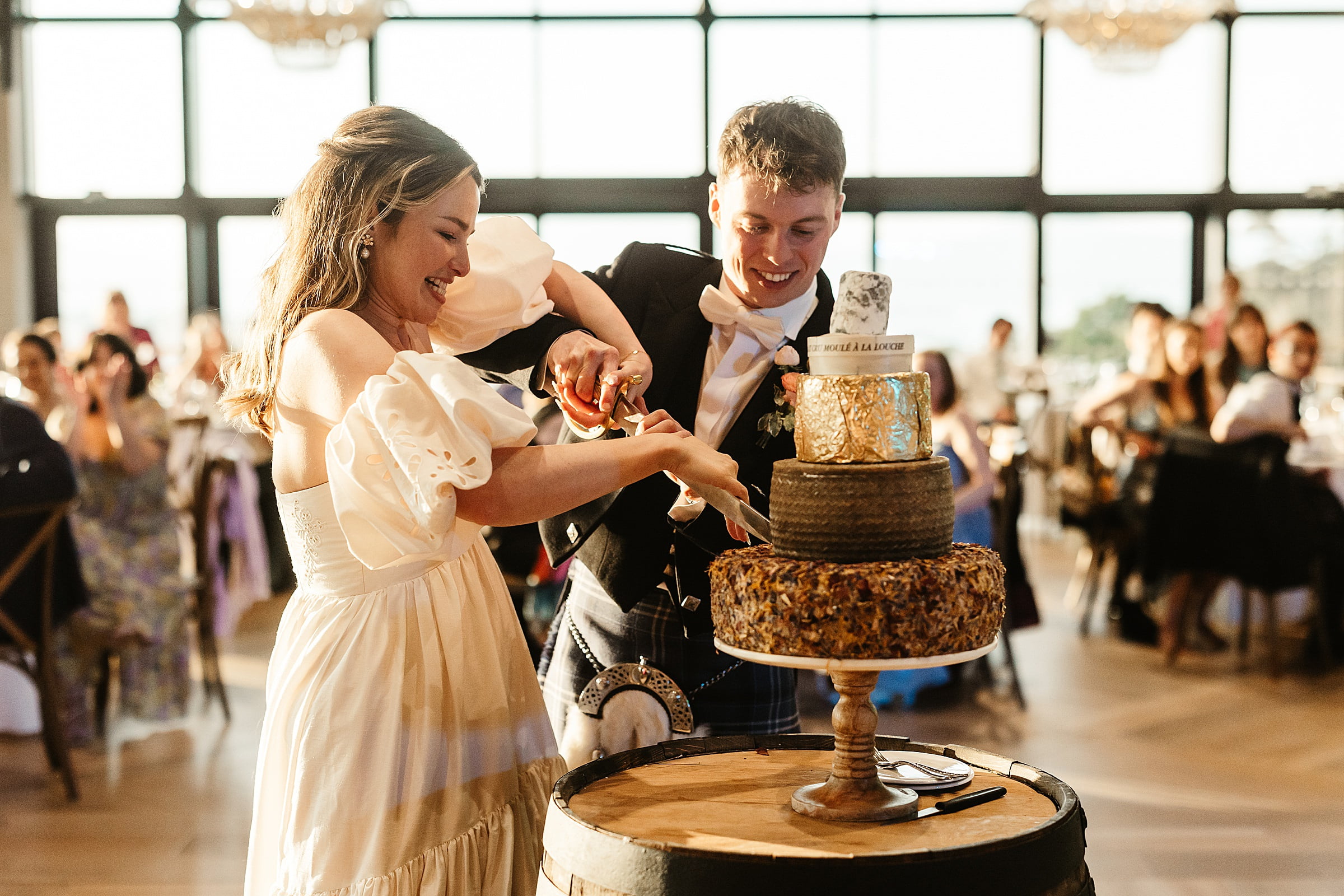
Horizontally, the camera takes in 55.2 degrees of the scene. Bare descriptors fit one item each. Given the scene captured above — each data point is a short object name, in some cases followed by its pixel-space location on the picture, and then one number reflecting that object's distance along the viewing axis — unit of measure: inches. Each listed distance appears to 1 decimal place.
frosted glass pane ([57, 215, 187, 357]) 399.2
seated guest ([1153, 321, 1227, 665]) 233.8
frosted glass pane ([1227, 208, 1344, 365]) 393.1
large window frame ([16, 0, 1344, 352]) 392.5
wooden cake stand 51.7
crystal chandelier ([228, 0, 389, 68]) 293.0
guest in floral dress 189.6
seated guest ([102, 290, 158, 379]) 320.5
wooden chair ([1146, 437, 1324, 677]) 219.8
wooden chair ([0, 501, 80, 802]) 159.8
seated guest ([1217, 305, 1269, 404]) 238.4
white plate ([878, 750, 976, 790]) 56.2
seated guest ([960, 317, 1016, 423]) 360.8
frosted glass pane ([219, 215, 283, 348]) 400.2
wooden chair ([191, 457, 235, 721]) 197.2
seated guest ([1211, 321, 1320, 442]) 222.2
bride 55.7
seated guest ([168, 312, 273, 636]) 222.7
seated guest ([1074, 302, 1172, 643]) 248.5
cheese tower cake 47.9
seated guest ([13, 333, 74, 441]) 202.1
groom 66.7
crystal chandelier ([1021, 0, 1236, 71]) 291.9
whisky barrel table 45.4
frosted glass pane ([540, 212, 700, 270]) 395.5
